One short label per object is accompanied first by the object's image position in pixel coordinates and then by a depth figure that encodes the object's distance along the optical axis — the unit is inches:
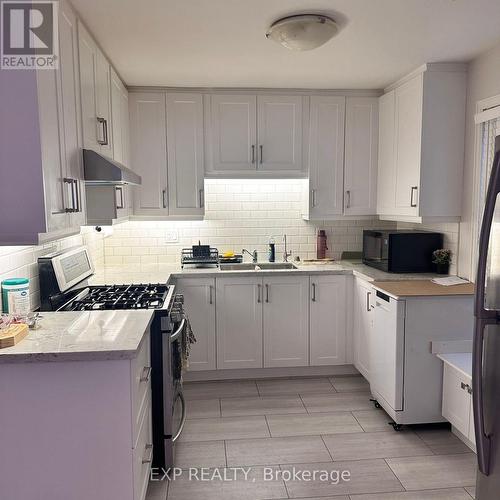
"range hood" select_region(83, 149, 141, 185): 90.3
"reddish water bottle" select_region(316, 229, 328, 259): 165.3
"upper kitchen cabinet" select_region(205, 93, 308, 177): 149.3
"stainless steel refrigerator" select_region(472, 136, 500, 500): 58.3
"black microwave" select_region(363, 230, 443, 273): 139.9
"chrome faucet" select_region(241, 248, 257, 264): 163.5
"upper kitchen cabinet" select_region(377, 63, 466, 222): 125.8
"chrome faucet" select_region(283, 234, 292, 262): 165.2
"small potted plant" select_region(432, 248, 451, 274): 136.4
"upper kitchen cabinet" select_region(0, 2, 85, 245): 65.7
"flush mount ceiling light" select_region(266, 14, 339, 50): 91.0
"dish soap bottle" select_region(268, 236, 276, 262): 162.6
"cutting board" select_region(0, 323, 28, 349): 69.1
